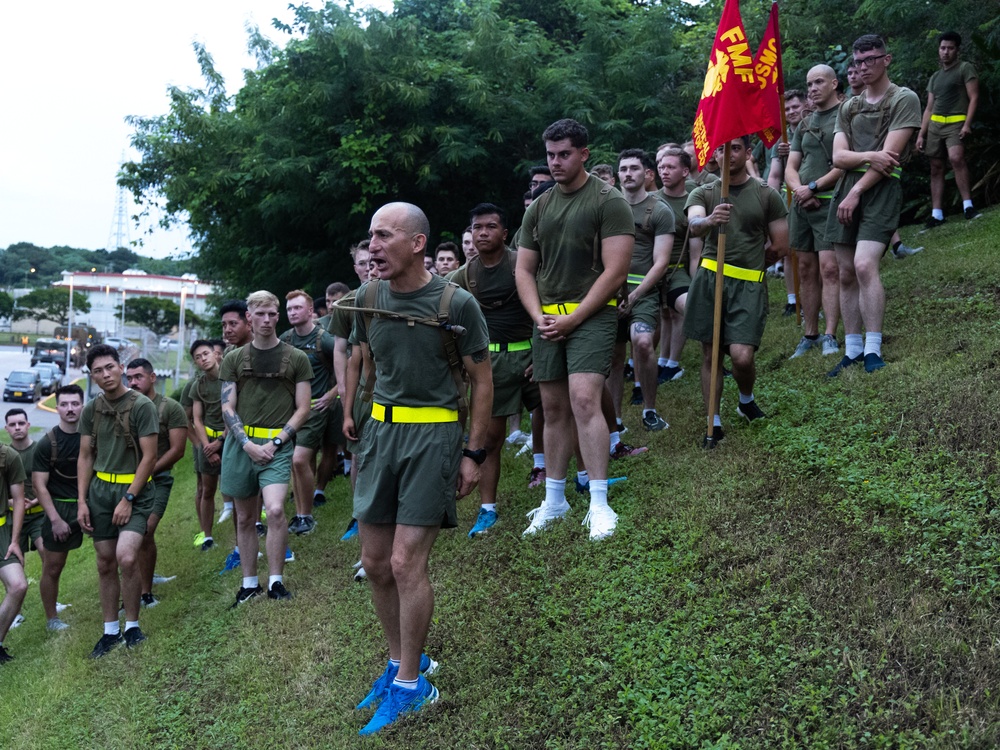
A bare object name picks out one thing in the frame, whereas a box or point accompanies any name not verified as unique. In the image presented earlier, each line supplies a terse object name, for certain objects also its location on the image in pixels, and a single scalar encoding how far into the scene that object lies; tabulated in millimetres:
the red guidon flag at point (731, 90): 7734
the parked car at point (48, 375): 51062
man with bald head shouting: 5016
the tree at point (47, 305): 100312
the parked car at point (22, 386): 47062
